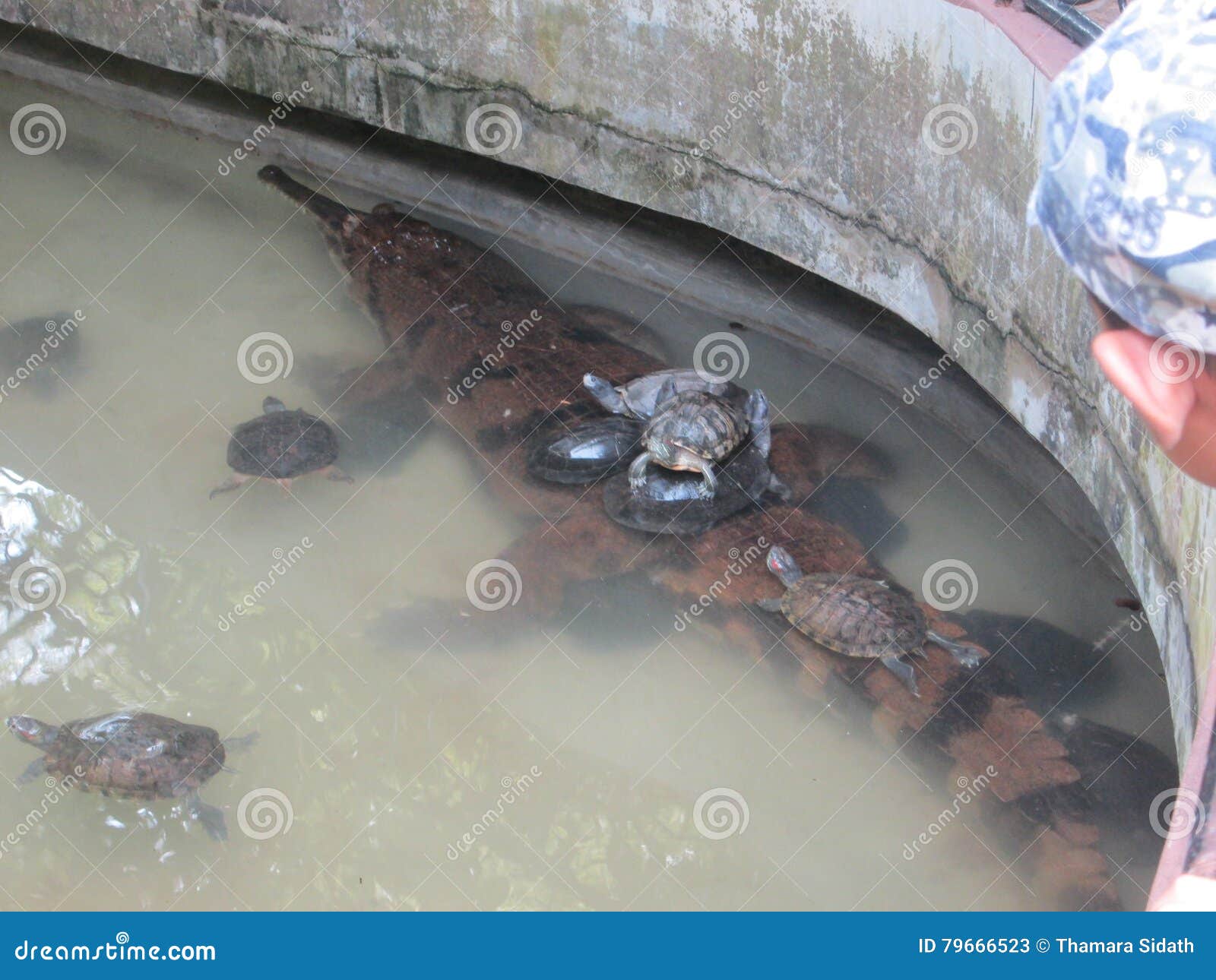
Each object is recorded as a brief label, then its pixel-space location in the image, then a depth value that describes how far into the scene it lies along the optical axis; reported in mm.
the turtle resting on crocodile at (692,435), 4820
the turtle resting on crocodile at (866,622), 4230
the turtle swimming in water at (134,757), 4094
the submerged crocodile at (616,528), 3936
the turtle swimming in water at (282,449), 5109
